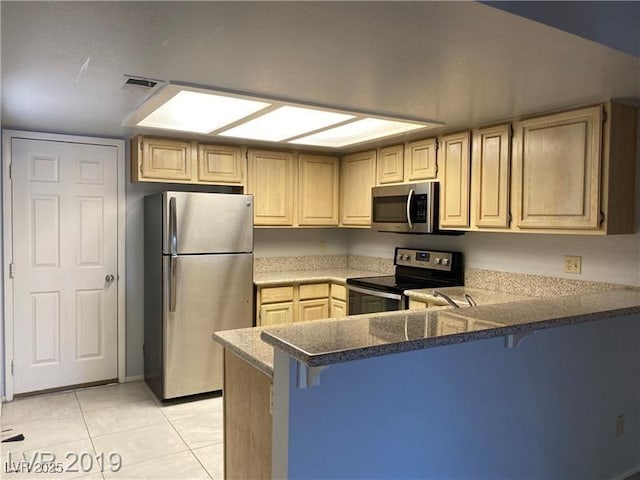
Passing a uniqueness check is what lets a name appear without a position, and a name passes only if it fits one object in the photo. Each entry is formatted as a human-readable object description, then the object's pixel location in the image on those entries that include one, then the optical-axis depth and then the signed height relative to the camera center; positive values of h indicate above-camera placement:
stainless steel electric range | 3.75 -0.44
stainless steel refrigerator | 3.60 -0.43
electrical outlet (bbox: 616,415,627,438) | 2.54 -1.03
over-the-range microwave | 3.64 +0.17
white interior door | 3.70 -0.29
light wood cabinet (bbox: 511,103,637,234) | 2.61 +0.34
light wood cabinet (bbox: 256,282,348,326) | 4.11 -0.66
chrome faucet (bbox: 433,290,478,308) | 2.99 -0.45
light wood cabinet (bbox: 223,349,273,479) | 1.85 -0.79
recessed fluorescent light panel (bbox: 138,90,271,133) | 2.55 +0.68
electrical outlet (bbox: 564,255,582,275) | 3.07 -0.22
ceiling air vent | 2.20 +0.67
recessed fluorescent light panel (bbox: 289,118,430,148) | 3.21 +0.70
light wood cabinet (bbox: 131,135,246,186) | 3.73 +0.52
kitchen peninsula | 1.57 -0.63
